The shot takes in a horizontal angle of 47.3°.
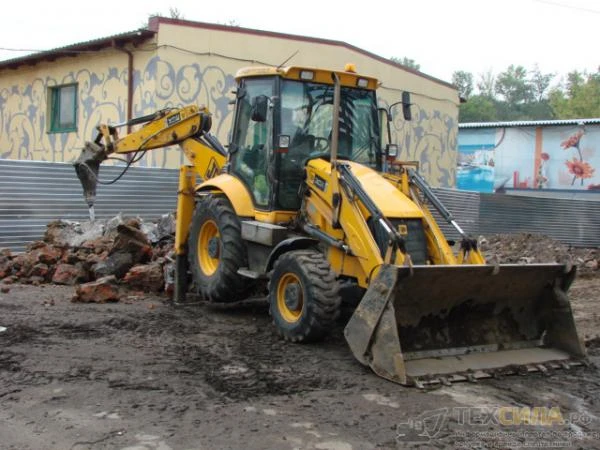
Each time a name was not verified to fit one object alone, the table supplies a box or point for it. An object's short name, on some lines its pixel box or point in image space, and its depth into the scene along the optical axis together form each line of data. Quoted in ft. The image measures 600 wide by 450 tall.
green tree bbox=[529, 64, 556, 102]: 245.24
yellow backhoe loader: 20.44
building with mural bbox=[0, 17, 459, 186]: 52.29
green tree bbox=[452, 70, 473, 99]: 249.75
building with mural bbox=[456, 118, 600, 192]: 101.76
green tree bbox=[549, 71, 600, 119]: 177.47
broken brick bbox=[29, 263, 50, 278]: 34.42
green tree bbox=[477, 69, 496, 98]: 249.75
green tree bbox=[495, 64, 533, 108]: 247.09
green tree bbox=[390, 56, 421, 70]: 245.76
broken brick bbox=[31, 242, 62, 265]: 35.12
